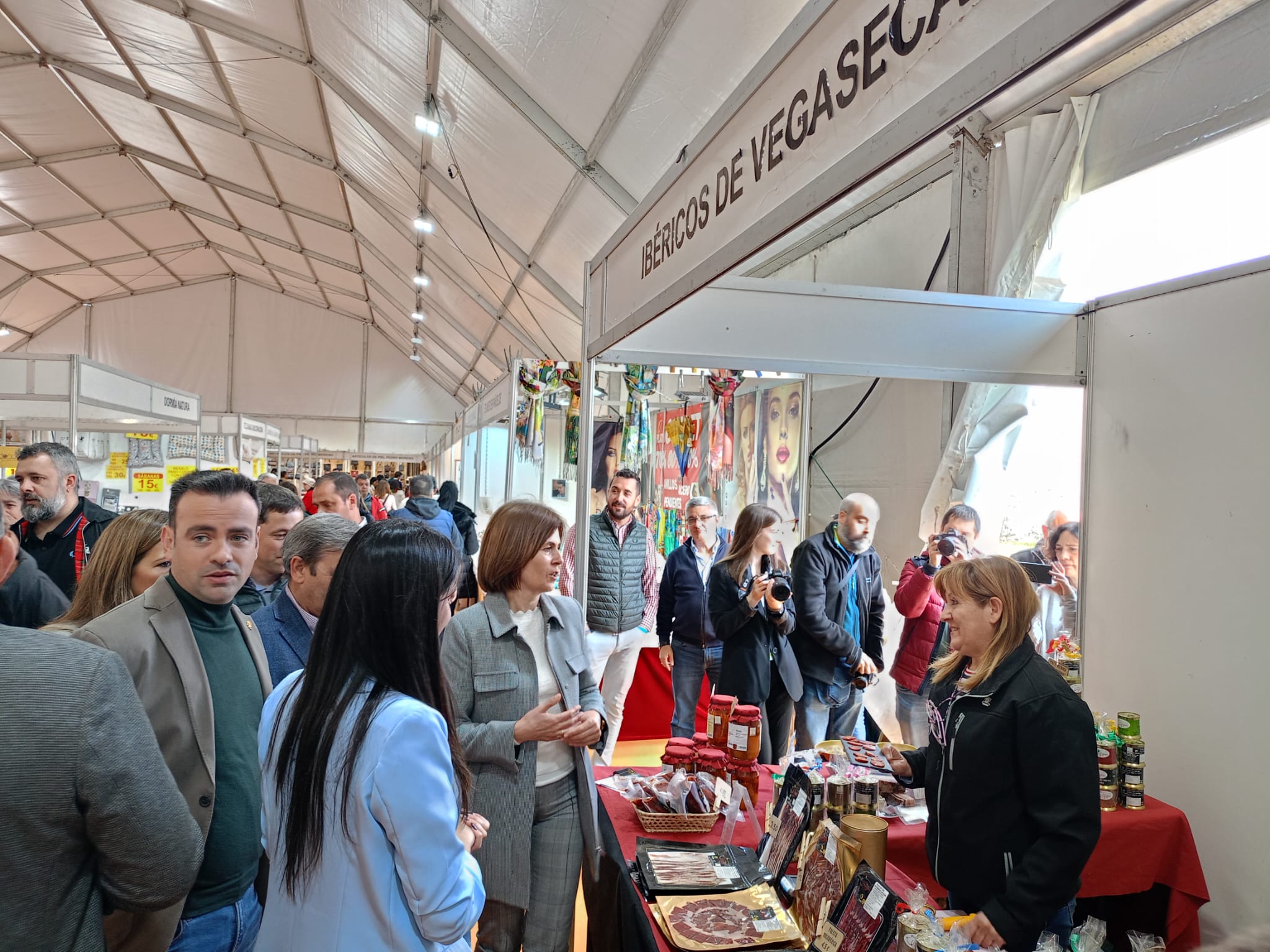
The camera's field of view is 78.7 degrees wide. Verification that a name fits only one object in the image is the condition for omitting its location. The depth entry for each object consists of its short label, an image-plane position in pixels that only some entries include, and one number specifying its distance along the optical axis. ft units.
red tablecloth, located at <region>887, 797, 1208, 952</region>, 7.56
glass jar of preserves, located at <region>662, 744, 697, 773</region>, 7.29
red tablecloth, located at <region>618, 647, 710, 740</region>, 16.62
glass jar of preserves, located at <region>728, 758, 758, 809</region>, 7.19
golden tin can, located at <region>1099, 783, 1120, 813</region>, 7.81
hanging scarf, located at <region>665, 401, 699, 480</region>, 16.26
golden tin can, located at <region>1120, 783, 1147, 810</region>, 7.87
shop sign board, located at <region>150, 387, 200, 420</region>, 21.49
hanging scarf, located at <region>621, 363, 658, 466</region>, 14.20
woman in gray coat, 5.96
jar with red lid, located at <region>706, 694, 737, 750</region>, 7.39
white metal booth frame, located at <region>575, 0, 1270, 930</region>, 7.39
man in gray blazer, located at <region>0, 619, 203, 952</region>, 3.05
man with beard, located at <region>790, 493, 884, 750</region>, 11.51
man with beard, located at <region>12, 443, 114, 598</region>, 10.47
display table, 5.33
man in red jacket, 11.73
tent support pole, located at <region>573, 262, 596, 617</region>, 8.54
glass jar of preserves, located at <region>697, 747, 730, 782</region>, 7.16
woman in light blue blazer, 3.50
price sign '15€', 23.91
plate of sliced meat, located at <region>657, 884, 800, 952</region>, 4.95
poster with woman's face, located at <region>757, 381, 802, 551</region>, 15.30
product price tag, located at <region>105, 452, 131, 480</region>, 23.52
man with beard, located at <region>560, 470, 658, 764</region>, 13.73
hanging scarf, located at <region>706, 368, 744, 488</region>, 14.90
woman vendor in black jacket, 5.16
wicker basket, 6.46
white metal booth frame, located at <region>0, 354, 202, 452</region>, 16.69
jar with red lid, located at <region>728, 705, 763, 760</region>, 7.23
